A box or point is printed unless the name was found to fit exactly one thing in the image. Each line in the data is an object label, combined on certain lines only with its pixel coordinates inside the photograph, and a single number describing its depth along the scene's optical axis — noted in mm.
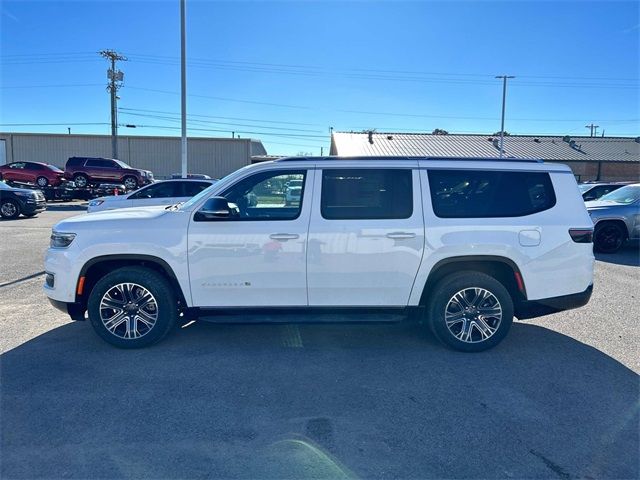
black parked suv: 15148
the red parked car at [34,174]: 23641
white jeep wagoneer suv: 4031
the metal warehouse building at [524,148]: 39438
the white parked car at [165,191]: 11984
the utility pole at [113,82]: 35281
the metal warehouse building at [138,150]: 41156
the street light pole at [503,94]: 35469
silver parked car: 9818
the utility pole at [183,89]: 14289
